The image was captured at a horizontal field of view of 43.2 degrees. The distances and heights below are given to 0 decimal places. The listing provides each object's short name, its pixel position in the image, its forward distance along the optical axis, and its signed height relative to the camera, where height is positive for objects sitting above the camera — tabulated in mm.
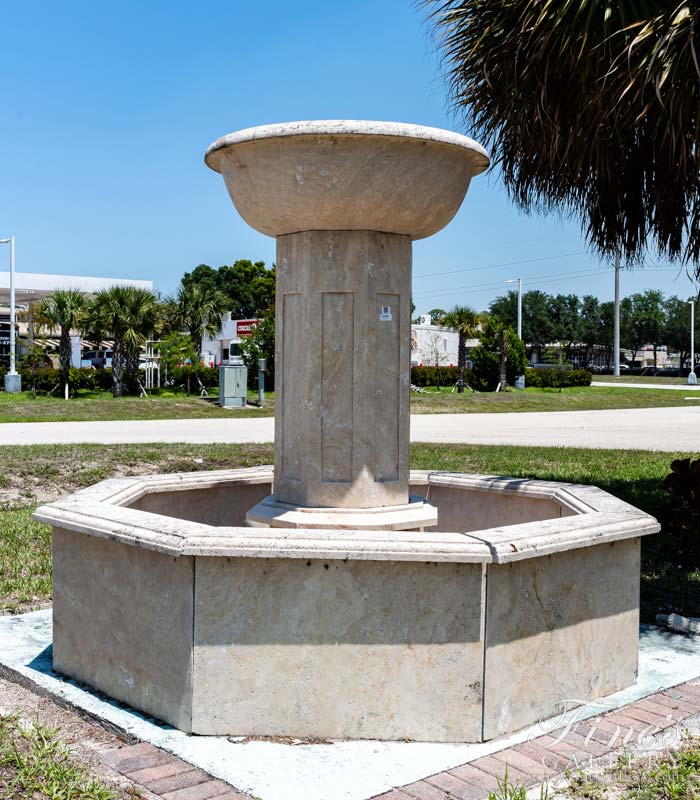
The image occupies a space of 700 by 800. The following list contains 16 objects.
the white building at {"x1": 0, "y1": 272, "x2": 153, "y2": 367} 43750 +3850
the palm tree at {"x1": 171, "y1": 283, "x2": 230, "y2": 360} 42875 +2503
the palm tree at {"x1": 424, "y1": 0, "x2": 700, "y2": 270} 5195 +1758
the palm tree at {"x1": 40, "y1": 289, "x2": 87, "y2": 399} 31328 +1714
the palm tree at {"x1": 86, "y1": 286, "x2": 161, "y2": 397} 31609 +1453
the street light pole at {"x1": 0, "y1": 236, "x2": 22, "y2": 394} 30500 -590
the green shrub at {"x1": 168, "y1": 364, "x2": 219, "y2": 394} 33812 -586
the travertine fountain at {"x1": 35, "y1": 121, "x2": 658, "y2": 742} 3613 -847
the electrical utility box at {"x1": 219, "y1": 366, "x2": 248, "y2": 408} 26438 -751
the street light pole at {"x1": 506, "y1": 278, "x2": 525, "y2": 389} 39062 -755
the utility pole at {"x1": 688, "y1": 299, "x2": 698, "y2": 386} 46844 -660
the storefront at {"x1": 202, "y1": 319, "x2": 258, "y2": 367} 46344 +994
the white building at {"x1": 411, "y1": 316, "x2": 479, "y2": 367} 46688 +1011
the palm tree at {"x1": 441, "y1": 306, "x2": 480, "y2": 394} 41375 +2091
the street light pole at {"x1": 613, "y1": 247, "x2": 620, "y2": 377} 48406 +1616
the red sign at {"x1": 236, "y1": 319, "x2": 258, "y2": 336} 43109 +1850
